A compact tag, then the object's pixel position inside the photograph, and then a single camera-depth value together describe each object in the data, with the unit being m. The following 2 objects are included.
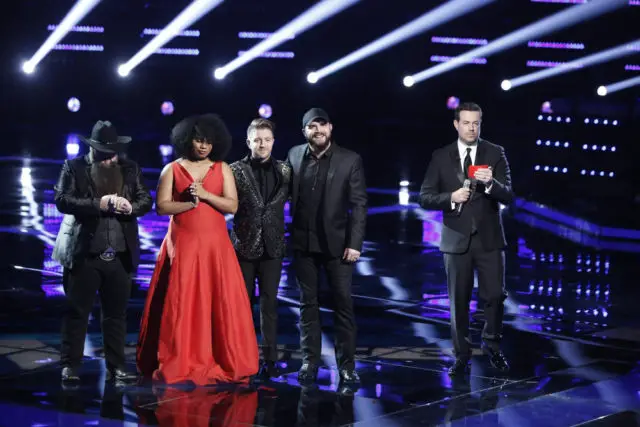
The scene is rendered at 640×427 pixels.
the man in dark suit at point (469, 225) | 15.51
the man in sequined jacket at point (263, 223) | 14.90
